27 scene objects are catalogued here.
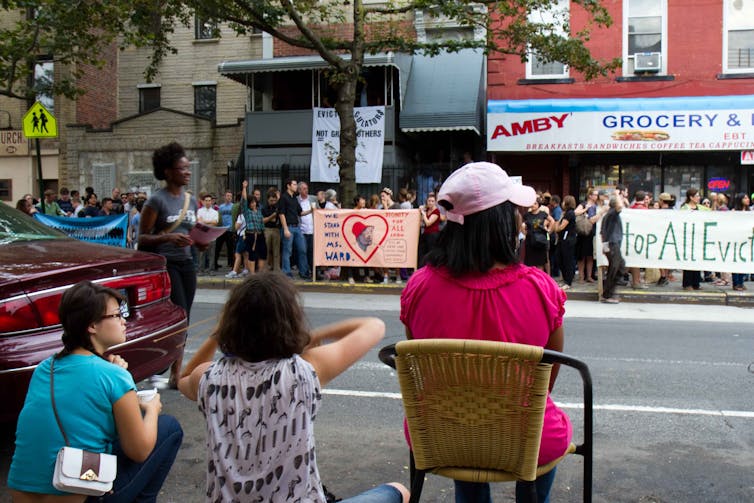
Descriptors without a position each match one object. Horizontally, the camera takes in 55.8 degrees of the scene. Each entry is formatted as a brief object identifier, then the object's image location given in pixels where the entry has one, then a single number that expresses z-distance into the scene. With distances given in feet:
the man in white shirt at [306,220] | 48.14
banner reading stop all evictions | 39.32
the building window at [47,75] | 77.77
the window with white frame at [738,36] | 59.62
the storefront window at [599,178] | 61.98
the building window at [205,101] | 78.69
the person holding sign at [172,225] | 18.25
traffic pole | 40.48
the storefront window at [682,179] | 60.64
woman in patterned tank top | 7.15
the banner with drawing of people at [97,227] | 46.03
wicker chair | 6.98
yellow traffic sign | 39.75
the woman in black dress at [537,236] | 41.86
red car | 12.24
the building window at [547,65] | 62.34
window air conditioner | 60.08
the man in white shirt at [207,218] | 49.08
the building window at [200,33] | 77.15
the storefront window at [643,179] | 61.16
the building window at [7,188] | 79.30
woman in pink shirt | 7.72
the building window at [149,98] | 80.94
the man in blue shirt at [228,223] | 52.95
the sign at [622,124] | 56.39
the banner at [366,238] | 43.04
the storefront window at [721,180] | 59.98
